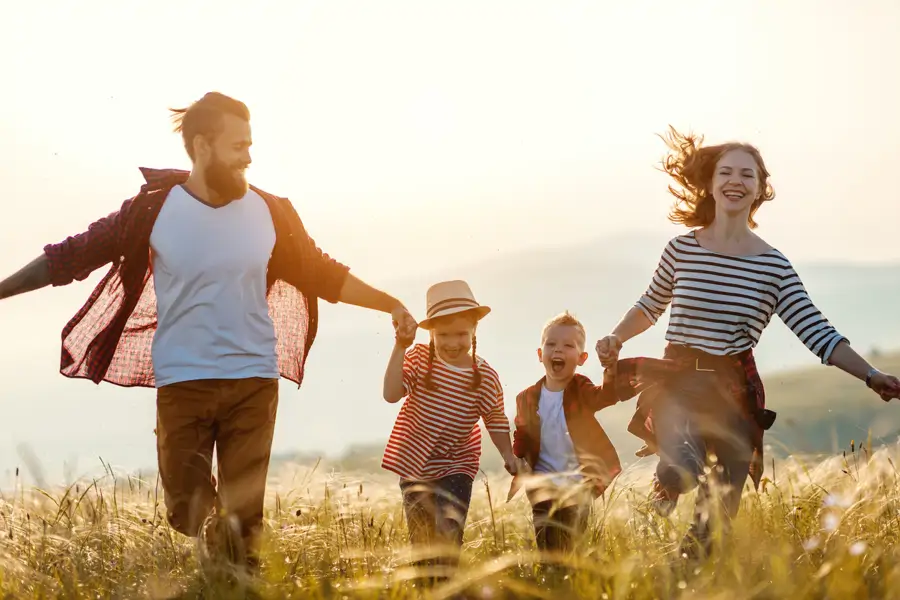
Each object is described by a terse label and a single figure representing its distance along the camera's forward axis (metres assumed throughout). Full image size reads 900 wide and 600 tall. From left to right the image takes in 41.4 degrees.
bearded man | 5.63
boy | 6.21
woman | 5.69
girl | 6.29
